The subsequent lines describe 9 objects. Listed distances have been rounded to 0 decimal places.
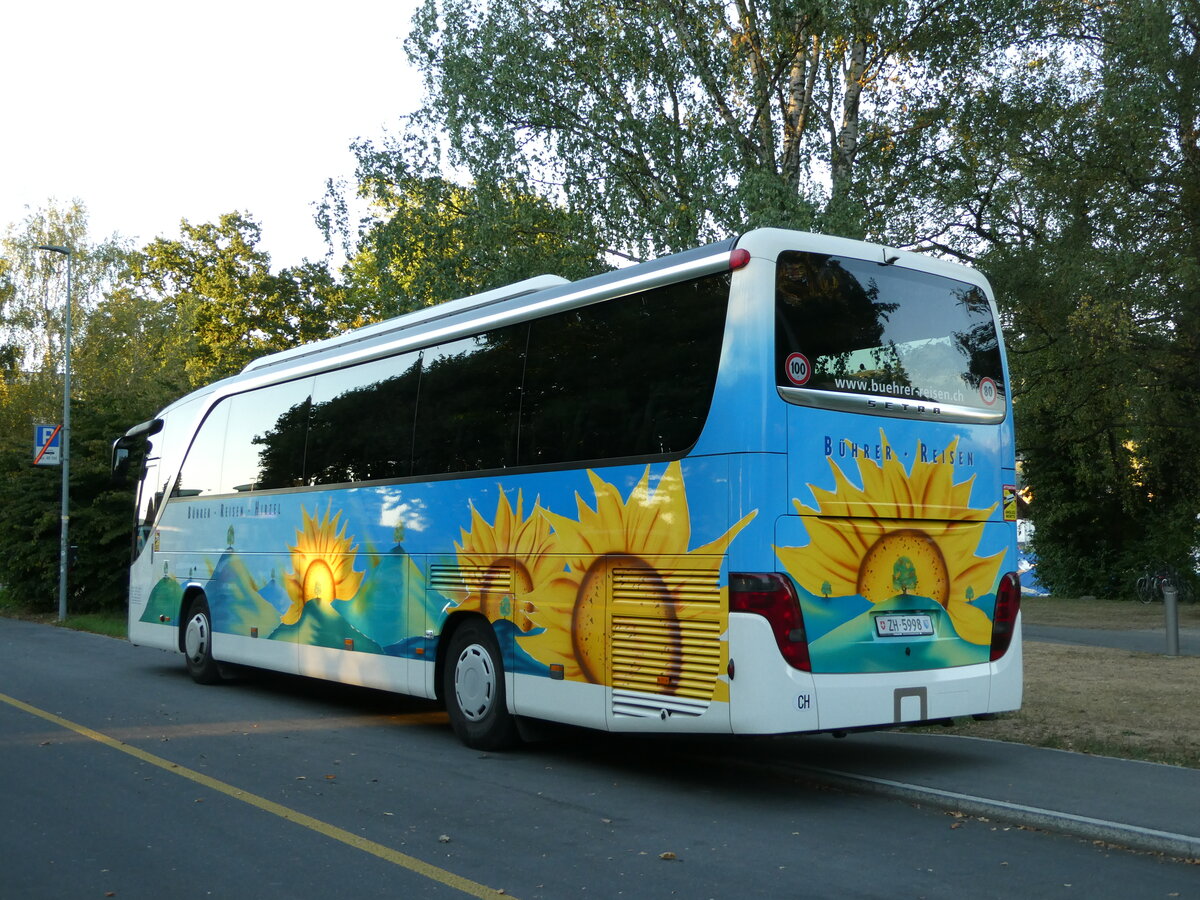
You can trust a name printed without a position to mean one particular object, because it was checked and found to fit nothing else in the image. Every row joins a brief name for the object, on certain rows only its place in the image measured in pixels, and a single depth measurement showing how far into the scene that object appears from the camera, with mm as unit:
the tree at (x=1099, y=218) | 22625
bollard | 17984
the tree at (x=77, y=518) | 26156
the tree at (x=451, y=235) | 25062
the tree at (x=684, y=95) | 24578
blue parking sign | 25031
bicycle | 32094
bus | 7781
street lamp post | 25266
